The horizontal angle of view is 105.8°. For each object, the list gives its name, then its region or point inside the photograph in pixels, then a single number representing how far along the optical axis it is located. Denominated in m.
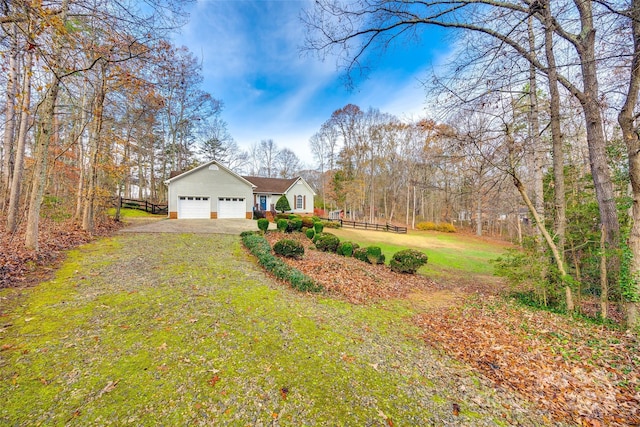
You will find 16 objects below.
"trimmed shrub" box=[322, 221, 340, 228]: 22.39
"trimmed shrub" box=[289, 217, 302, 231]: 14.54
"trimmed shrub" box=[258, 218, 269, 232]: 12.82
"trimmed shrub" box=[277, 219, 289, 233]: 13.80
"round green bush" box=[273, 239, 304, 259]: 8.70
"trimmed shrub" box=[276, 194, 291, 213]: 23.59
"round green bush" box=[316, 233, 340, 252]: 11.17
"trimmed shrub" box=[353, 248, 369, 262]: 10.39
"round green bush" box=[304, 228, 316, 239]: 13.12
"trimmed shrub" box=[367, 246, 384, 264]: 10.06
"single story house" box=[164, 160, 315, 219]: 18.31
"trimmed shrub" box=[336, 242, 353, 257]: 10.77
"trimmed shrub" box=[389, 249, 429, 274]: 9.15
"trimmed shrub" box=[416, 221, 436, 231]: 28.19
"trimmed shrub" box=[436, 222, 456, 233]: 27.36
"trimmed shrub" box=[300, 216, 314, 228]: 17.86
